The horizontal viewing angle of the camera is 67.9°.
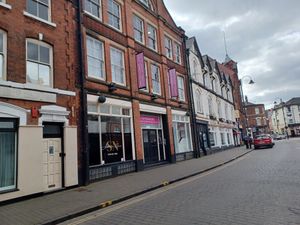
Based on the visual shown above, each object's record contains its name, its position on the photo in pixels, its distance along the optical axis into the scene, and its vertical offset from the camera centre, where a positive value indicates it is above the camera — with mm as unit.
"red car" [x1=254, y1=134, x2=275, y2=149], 25770 -769
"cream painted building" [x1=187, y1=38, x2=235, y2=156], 21812 +4152
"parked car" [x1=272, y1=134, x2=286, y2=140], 59954 -801
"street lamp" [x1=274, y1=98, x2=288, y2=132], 79113 +10617
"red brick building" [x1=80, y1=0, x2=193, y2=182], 10991 +3293
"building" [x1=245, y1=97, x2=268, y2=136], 73608 +6598
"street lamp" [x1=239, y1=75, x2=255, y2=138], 28035 +6087
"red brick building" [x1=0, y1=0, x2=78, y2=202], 7715 +2045
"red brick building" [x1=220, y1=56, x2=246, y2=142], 38185 +8662
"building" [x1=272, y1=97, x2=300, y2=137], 74261 +6290
